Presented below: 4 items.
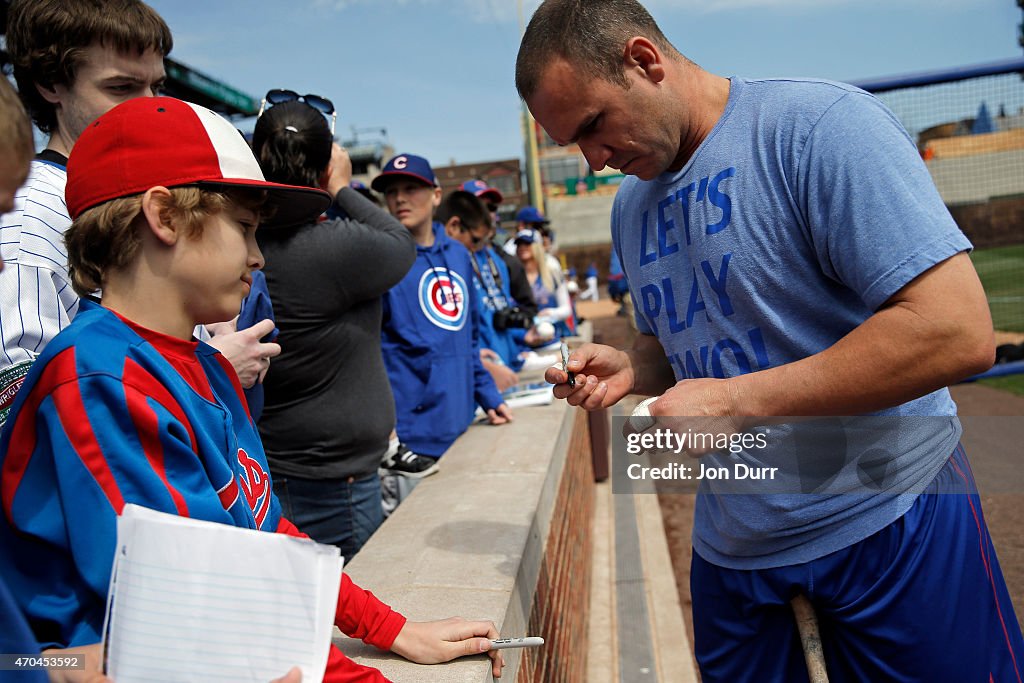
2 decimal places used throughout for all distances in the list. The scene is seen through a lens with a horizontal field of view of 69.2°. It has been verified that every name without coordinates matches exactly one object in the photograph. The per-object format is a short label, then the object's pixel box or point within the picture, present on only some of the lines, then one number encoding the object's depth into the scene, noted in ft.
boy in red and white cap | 3.29
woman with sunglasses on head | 8.15
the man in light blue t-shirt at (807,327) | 4.27
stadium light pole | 107.59
